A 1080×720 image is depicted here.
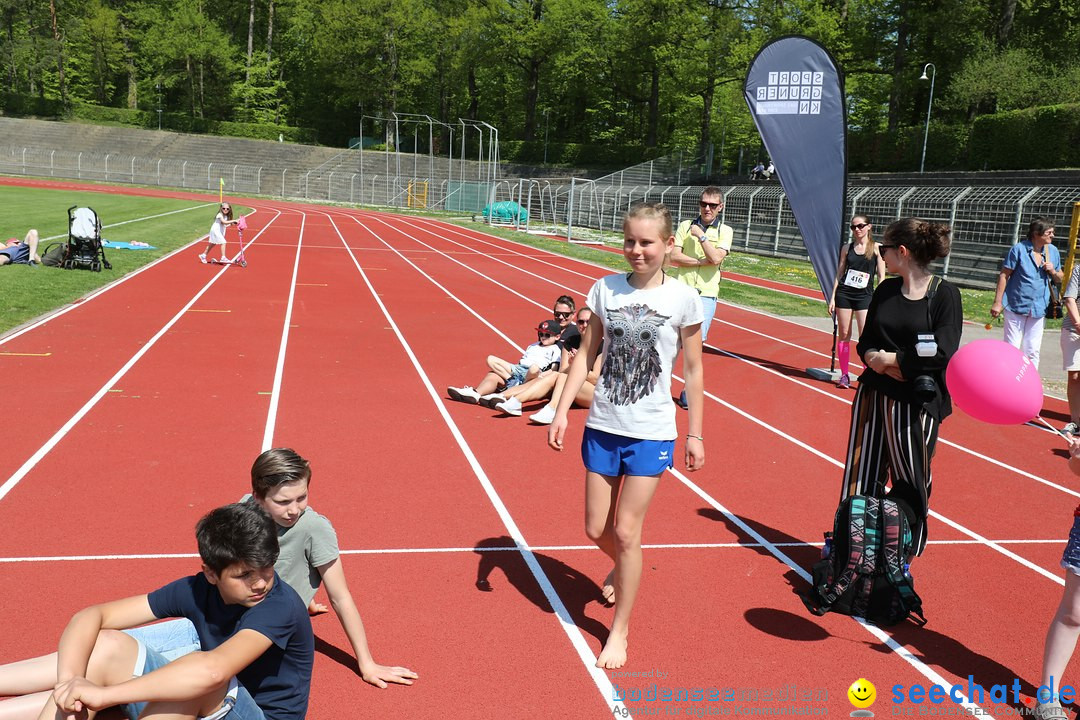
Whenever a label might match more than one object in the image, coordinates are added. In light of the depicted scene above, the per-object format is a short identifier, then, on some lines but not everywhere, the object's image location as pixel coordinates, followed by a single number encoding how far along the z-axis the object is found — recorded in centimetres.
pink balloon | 375
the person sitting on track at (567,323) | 860
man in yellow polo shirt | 812
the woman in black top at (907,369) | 416
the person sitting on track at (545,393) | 775
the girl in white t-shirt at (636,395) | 375
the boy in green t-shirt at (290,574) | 324
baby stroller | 1523
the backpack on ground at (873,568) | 435
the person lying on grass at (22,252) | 1521
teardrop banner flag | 941
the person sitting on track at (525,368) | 835
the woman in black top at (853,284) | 978
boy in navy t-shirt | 275
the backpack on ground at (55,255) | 1568
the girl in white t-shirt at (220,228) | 1831
